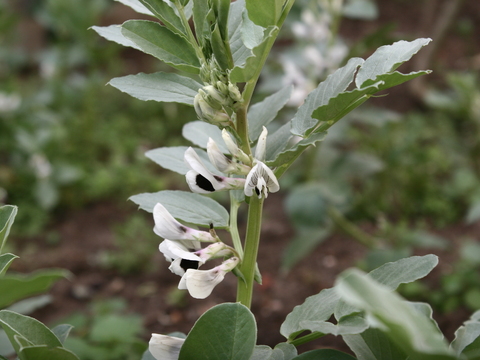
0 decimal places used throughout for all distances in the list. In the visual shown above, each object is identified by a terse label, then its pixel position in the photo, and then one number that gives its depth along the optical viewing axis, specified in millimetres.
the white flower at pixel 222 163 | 533
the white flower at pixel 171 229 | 523
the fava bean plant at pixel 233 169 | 484
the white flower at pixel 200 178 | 531
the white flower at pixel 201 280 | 512
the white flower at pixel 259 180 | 519
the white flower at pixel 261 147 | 549
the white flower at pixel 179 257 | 514
